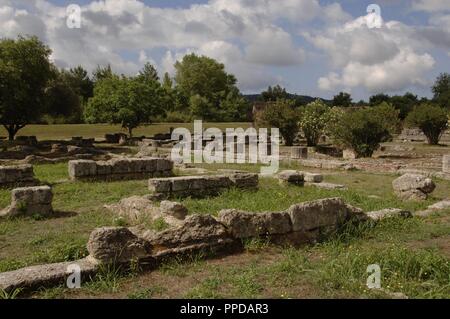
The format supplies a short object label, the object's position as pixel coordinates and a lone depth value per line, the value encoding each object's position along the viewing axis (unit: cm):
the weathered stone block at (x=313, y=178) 1495
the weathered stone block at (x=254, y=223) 704
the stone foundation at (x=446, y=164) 1774
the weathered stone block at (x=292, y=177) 1441
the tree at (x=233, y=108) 6644
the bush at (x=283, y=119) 3206
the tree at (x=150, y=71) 7816
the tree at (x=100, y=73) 7339
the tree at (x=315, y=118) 3036
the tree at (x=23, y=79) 2609
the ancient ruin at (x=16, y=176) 1312
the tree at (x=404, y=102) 7219
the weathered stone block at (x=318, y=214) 751
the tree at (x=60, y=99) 3338
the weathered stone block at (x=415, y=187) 1222
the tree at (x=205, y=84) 6756
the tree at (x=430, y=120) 3412
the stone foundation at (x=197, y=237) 538
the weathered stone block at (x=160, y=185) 1177
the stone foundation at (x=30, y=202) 957
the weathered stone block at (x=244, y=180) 1303
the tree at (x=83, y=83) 6628
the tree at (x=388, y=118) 2475
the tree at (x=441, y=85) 10162
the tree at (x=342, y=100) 8239
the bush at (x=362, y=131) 2439
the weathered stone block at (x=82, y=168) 1441
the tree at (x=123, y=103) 3362
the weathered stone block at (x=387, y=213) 881
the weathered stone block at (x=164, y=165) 1638
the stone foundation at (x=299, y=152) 2258
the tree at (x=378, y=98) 7922
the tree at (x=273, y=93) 8838
